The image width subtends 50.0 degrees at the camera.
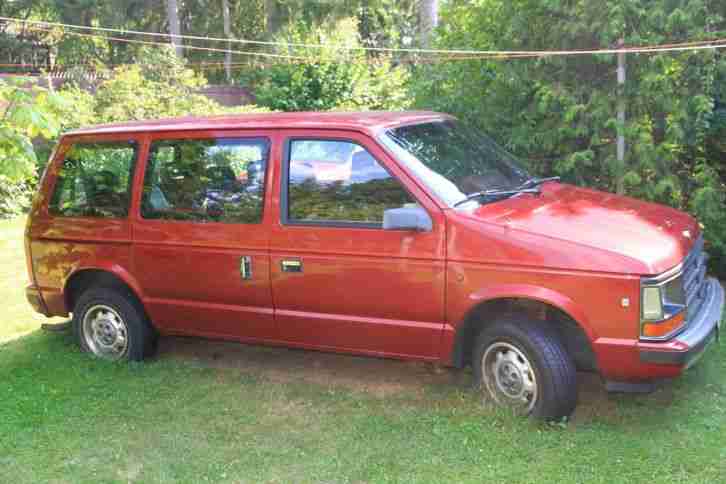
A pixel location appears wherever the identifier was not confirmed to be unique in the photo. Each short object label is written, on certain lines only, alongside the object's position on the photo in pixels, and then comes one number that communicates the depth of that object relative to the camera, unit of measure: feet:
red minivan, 14.17
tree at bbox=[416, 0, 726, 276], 23.44
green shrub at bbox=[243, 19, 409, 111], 62.75
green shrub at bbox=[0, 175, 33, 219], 46.98
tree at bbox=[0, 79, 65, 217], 18.34
